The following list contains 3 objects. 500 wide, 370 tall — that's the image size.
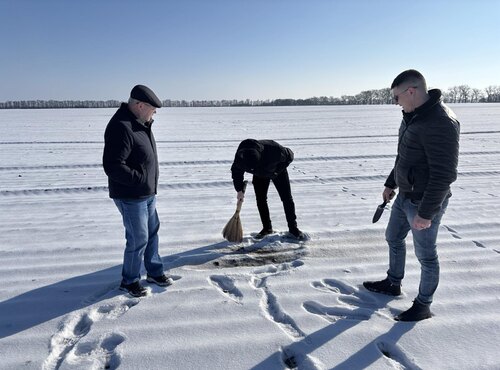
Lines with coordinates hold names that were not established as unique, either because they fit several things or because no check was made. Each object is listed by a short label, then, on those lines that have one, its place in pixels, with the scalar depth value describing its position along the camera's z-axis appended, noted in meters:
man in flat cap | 3.32
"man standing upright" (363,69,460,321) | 2.80
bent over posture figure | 4.56
